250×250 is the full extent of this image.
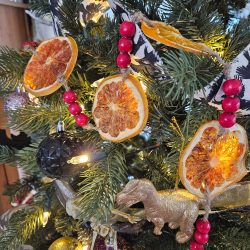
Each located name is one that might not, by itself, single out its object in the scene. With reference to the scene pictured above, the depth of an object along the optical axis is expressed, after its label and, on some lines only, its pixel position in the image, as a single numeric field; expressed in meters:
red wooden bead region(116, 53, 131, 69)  0.39
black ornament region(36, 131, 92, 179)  0.46
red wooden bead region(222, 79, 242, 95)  0.34
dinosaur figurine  0.39
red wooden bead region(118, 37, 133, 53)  0.39
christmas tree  0.37
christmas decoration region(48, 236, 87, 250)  0.54
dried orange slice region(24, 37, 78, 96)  0.46
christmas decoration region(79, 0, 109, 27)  0.51
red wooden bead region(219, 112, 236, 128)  0.35
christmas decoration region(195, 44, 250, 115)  0.34
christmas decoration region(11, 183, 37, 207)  0.72
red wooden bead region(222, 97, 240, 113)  0.34
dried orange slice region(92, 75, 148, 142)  0.40
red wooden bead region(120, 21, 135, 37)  0.38
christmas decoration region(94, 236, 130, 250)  0.47
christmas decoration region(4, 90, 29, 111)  0.61
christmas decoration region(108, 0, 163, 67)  0.38
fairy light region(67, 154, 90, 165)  0.47
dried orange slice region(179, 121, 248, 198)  0.38
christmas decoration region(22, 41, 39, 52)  0.48
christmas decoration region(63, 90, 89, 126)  0.46
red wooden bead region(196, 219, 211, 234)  0.41
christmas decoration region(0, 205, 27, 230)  0.68
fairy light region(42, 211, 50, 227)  0.57
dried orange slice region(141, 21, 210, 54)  0.34
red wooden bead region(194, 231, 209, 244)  0.41
